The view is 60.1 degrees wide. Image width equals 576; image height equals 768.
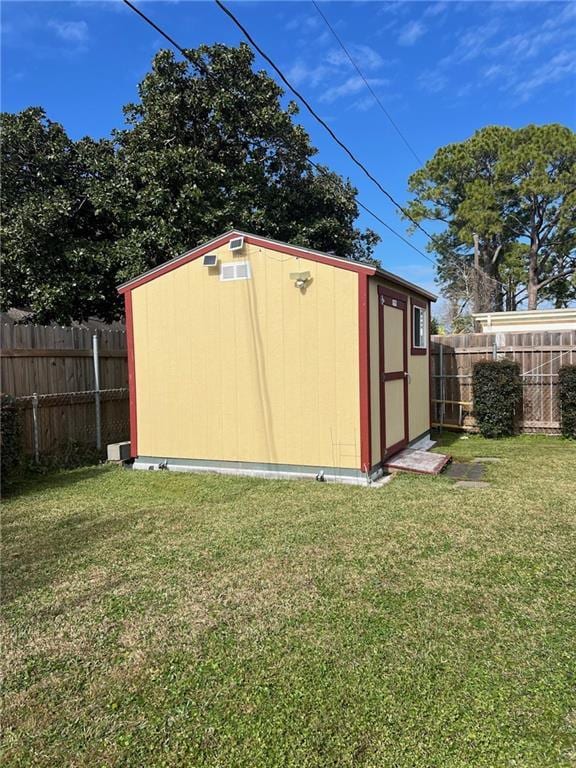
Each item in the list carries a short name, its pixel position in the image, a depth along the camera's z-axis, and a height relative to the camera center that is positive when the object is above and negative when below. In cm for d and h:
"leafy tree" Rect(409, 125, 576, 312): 1880 +634
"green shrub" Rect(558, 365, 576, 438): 815 -68
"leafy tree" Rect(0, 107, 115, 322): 940 +277
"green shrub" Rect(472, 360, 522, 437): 868 -60
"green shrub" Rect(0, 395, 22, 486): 575 -75
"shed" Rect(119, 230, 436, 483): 574 +6
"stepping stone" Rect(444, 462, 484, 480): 593 -138
